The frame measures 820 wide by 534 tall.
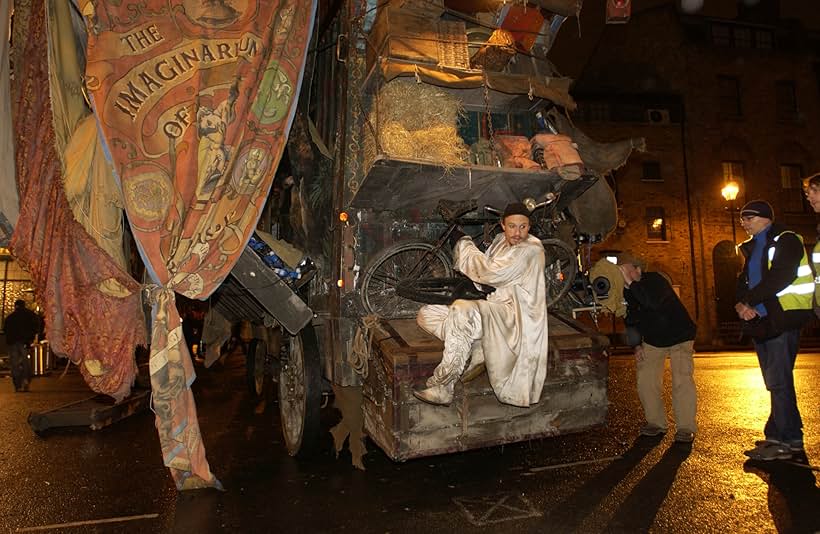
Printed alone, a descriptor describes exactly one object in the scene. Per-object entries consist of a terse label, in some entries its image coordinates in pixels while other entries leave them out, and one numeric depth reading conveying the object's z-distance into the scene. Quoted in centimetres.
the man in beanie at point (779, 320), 465
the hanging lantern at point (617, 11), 655
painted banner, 407
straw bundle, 475
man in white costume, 374
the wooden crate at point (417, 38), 476
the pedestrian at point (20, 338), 1143
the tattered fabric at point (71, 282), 444
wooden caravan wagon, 405
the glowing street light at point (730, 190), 1622
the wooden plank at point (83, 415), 675
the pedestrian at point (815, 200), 454
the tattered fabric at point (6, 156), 483
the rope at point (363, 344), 432
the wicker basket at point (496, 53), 554
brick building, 2492
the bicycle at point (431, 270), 457
